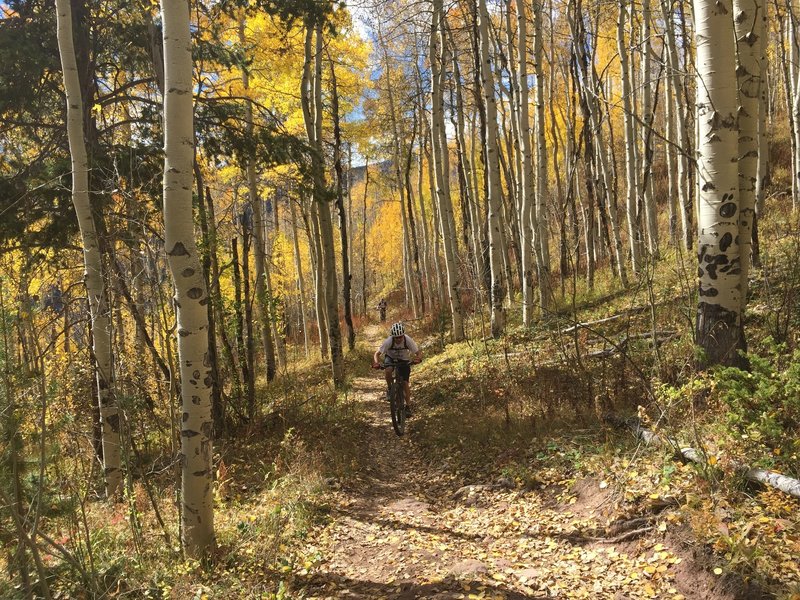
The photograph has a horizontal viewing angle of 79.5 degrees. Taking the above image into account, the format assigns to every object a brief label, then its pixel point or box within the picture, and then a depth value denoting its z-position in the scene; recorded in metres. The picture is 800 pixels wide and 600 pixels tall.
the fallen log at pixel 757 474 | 3.16
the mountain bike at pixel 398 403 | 7.55
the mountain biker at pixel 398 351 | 7.68
